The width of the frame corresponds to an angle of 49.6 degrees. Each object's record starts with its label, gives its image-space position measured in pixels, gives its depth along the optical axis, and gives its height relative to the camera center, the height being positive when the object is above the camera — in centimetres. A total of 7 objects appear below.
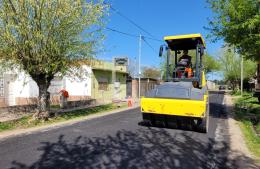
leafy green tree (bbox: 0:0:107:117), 1112 +208
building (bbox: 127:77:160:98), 3322 -10
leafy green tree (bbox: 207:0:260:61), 1120 +261
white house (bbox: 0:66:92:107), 1936 -37
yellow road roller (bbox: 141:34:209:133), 932 -20
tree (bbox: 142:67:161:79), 5951 +307
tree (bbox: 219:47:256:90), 4669 +348
